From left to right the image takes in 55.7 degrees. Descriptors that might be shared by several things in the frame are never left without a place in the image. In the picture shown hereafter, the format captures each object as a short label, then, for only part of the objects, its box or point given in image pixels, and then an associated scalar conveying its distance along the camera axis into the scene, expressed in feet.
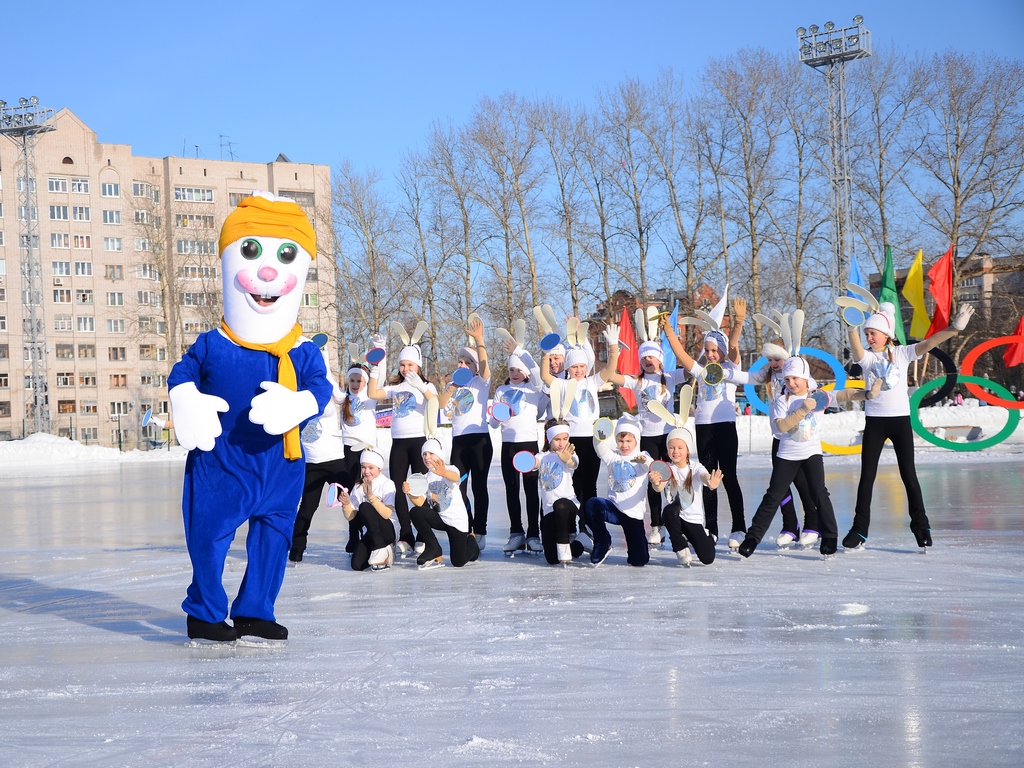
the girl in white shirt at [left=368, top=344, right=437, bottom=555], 25.93
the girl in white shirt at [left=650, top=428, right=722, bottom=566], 22.26
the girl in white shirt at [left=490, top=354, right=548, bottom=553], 25.02
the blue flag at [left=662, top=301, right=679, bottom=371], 31.09
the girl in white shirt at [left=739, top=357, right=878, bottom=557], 22.93
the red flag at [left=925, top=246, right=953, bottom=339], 38.58
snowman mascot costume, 15.31
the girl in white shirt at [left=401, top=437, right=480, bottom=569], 23.27
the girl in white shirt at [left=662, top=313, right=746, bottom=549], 25.43
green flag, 40.27
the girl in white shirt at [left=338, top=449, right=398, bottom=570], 23.15
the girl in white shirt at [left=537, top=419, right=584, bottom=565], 23.08
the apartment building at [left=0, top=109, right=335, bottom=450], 183.01
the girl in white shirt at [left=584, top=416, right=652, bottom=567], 22.53
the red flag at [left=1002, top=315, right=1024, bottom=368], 43.92
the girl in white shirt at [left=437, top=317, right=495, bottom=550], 25.85
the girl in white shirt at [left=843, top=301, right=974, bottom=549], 23.20
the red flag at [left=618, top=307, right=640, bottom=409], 26.73
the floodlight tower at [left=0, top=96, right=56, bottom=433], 119.14
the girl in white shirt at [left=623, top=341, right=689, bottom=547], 25.89
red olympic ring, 46.03
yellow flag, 40.65
